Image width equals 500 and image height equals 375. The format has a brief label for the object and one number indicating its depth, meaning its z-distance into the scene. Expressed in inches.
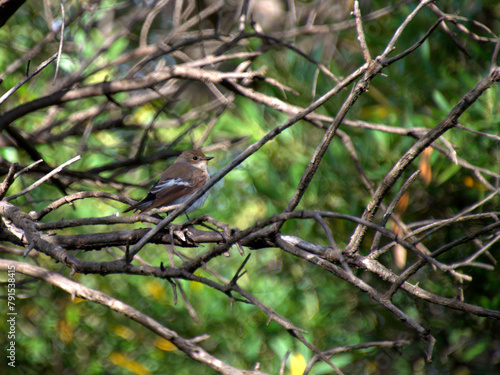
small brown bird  356.4
